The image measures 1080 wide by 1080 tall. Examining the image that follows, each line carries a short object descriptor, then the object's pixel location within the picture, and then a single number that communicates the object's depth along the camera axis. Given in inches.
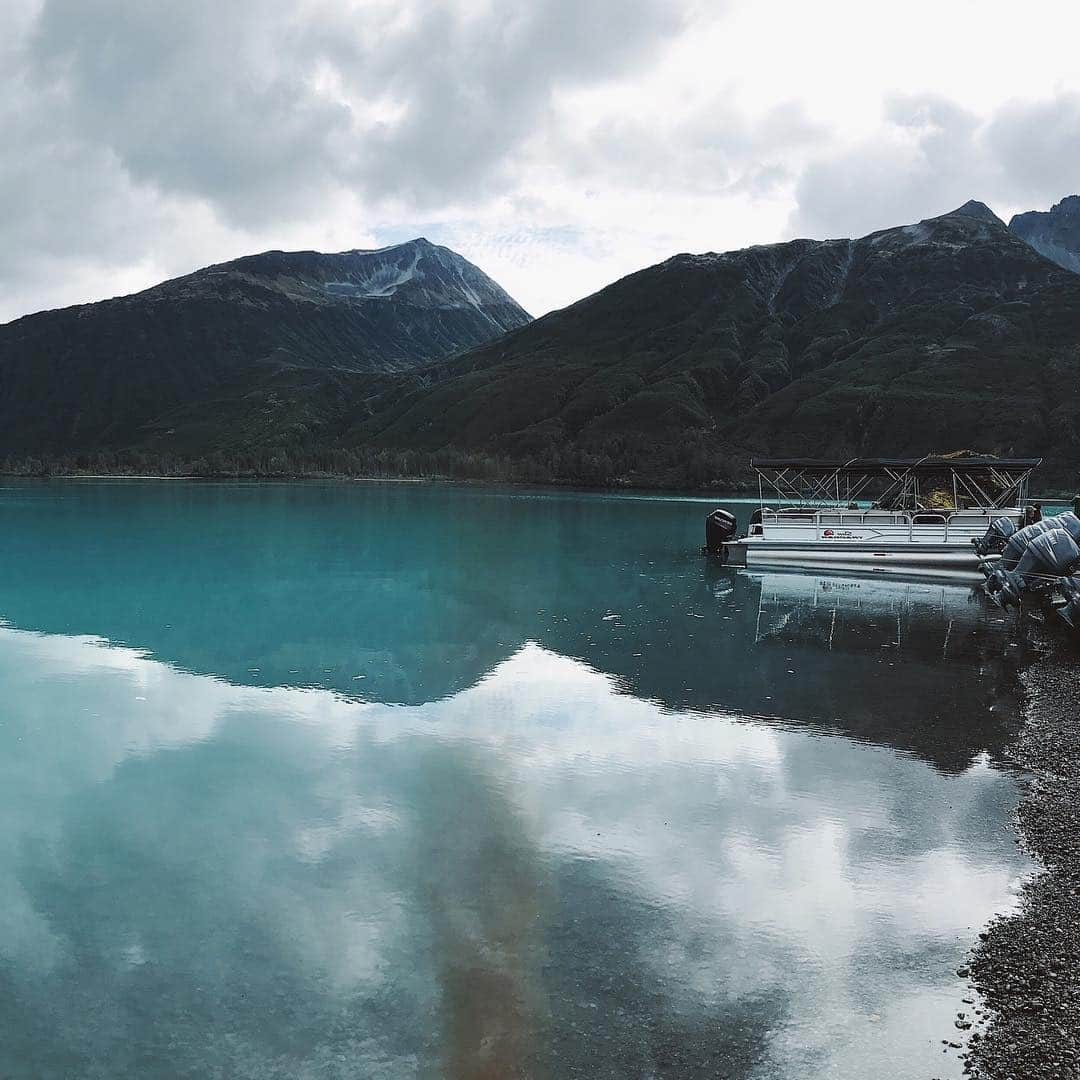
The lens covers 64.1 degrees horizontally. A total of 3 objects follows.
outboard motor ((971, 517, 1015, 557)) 1962.4
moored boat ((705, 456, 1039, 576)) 2036.2
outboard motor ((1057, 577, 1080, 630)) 1267.2
